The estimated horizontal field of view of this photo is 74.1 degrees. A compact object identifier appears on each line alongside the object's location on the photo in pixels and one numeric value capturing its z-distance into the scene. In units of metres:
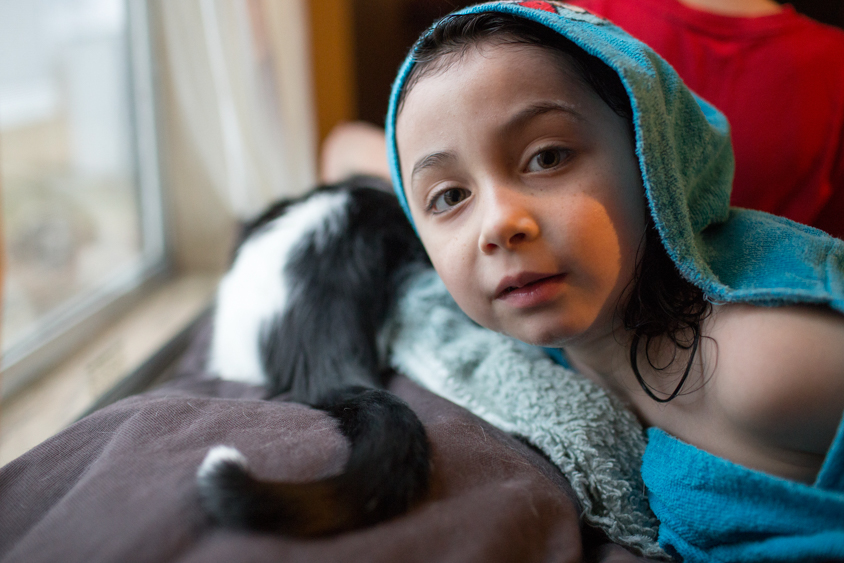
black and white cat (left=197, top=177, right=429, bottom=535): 0.59
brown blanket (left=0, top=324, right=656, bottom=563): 0.46
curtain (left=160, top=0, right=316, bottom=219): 1.34
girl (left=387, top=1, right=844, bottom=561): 0.54
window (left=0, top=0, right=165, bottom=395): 1.12
